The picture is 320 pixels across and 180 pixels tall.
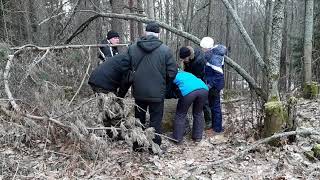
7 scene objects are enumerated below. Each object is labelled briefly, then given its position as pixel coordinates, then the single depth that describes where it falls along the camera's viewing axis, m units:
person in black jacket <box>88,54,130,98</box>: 5.85
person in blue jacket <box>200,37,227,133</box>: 6.53
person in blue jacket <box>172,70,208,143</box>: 6.14
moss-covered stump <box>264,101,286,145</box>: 5.71
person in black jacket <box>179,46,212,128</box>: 6.35
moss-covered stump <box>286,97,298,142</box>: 5.75
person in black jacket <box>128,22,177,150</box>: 5.56
